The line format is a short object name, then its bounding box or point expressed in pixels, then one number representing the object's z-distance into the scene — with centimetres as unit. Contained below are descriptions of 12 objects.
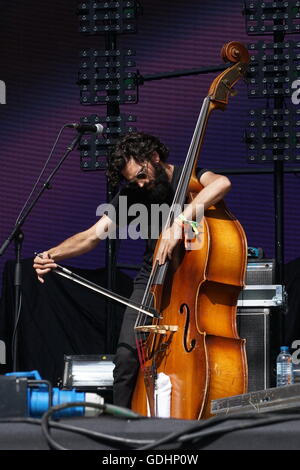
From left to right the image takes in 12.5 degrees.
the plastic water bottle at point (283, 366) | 653
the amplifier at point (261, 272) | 675
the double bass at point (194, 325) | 503
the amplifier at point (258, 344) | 636
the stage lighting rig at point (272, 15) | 810
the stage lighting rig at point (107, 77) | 851
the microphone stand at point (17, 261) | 556
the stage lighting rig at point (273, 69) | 810
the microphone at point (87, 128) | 571
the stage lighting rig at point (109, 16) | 852
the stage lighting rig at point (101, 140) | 841
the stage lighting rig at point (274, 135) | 804
